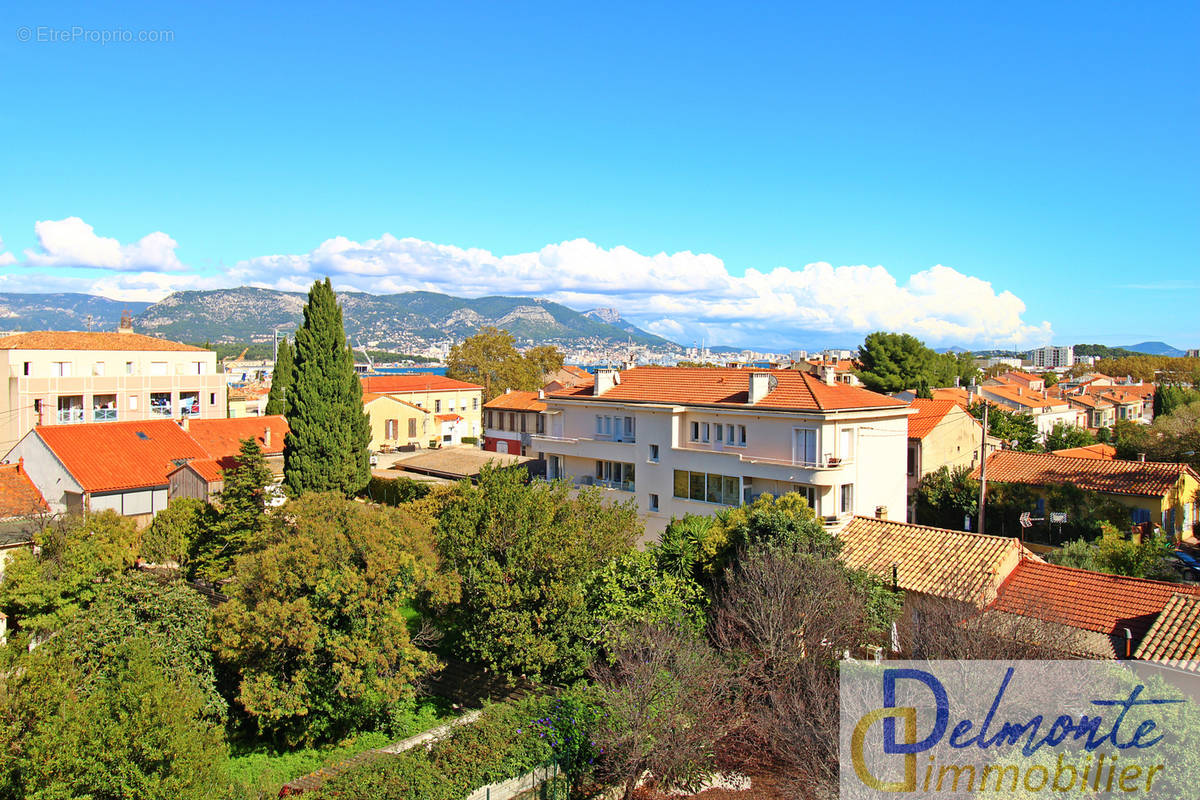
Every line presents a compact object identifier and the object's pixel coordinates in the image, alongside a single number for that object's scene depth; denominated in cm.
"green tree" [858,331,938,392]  6244
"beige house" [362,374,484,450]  5466
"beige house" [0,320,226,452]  4009
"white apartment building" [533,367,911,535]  2925
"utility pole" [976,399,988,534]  2982
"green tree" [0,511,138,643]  2306
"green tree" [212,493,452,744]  1911
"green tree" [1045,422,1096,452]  5706
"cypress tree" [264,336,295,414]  5325
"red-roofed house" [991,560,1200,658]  1762
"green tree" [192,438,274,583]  2766
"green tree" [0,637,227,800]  1410
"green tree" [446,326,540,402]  7912
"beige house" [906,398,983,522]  3884
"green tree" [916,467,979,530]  3641
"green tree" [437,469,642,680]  2047
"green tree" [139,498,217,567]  2766
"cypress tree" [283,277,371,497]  3184
